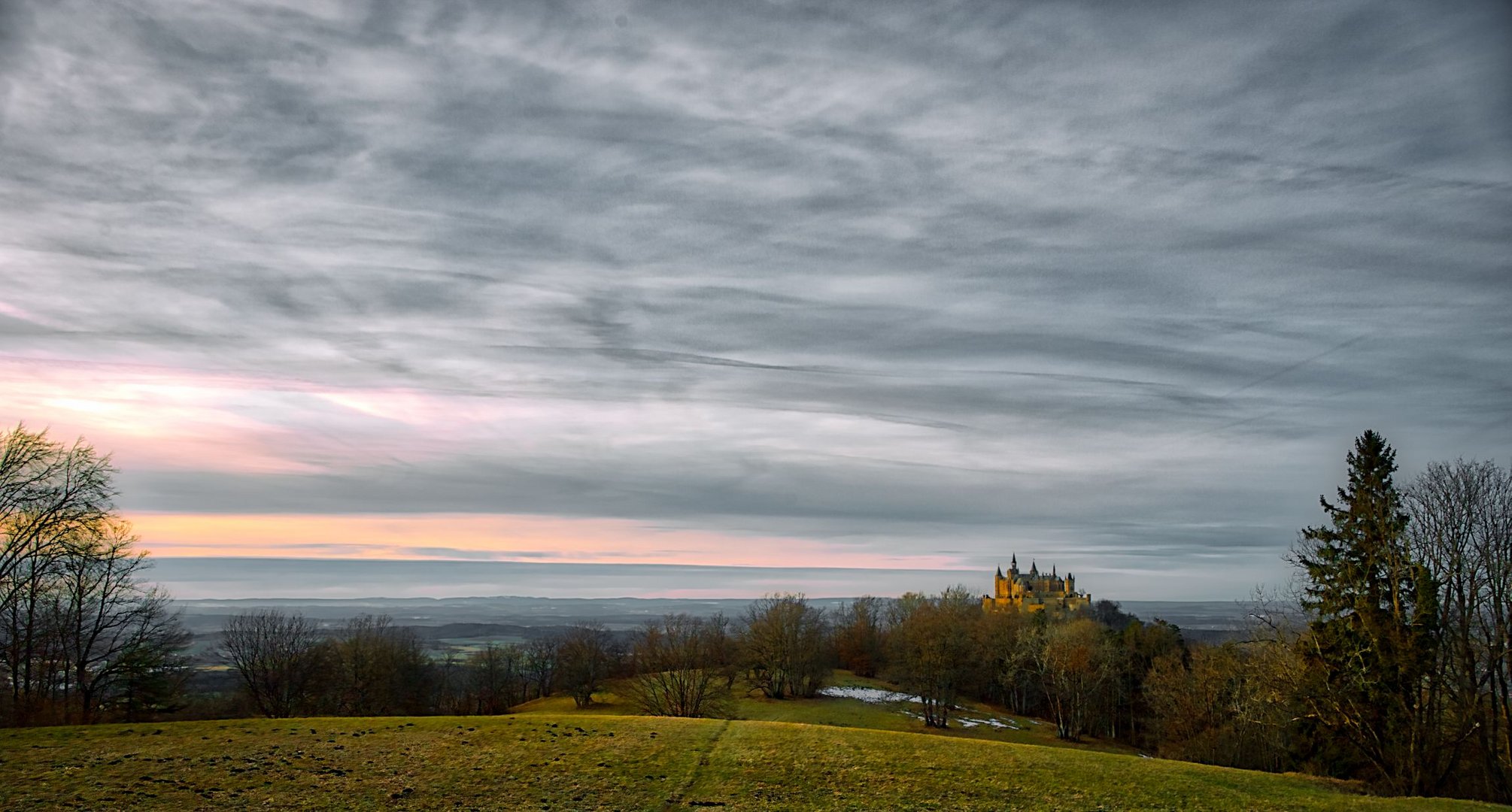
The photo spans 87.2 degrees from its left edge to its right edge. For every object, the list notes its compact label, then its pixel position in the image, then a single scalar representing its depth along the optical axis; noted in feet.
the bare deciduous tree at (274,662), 209.56
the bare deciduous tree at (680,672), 194.59
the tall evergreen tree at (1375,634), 105.09
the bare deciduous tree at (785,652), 302.04
